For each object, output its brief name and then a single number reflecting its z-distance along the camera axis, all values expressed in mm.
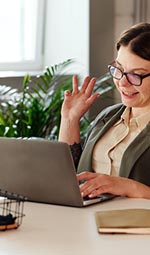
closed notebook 1774
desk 1620
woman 2475
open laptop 2006
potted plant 3666
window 4535
